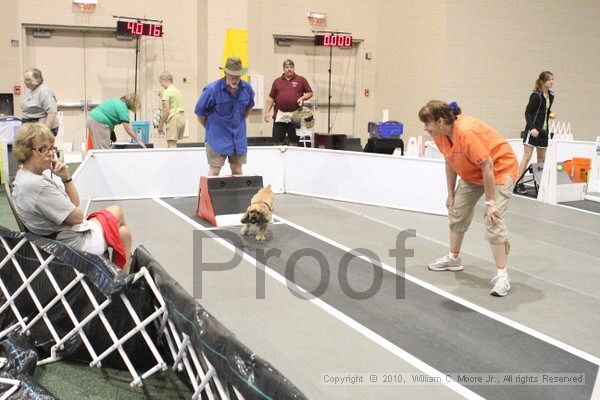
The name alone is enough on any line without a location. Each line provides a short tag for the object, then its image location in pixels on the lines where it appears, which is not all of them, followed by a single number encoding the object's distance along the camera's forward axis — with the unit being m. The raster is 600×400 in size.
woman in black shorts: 8.25
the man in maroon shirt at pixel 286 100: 9.25
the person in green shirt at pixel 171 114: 9.95
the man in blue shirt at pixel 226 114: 6.50
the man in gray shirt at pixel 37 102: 7.56
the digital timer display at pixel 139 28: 10.95
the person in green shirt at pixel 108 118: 8.05
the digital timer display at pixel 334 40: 12.37
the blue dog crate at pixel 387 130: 11.48
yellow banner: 12.17
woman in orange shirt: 4.26
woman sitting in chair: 3.51
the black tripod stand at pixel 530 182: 8.50
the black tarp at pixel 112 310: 2.31
